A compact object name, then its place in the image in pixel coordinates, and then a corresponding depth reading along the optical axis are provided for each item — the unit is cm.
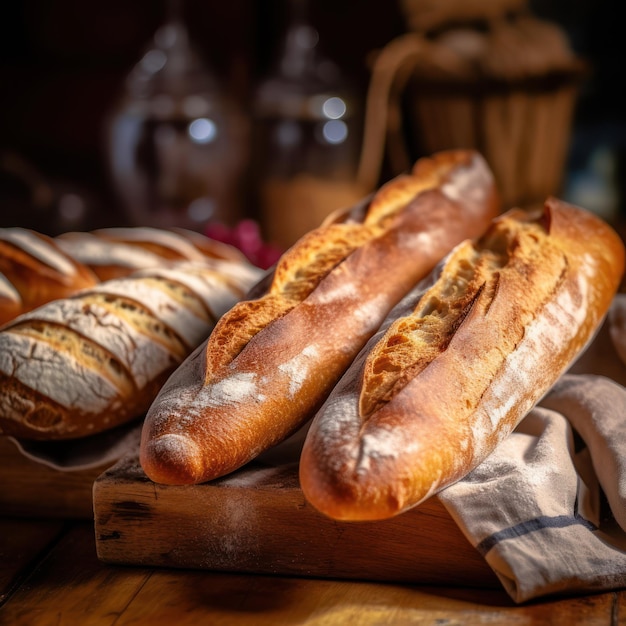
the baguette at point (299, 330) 110
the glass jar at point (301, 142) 296
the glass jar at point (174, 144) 302
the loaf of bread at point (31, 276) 161
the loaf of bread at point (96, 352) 131
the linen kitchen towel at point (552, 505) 103
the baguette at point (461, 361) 98
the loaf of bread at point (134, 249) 179
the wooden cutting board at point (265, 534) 110
